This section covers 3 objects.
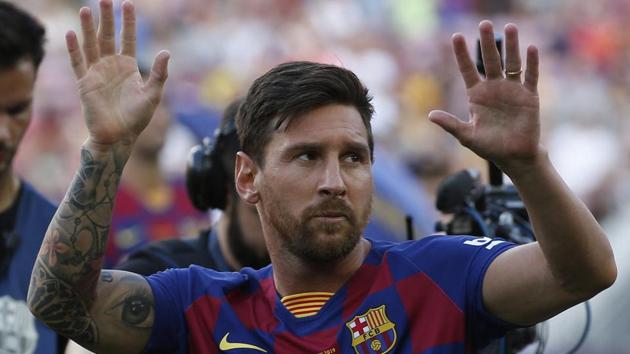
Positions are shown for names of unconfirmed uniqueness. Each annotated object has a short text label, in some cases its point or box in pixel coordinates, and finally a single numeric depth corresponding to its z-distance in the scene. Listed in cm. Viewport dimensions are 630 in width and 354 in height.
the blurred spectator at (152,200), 1651
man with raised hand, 754
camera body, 937
